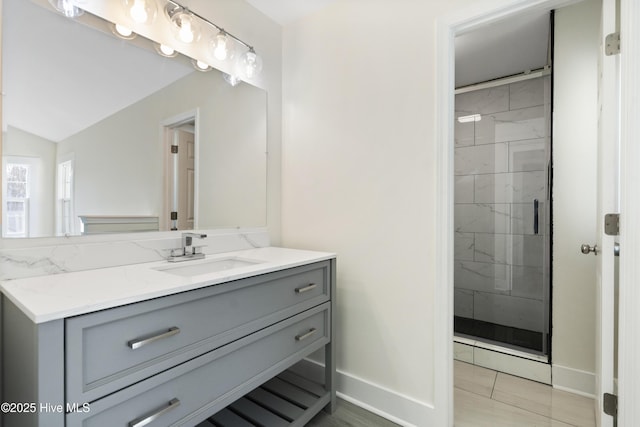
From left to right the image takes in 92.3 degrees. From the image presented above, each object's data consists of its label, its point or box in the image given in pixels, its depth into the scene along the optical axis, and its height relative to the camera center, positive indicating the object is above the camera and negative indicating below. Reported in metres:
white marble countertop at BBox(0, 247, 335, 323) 0.78 -0.24
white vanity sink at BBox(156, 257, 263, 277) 1.42 -0.28
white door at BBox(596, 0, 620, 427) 1.20 +0.10
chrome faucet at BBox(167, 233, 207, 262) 1.56 -0.20
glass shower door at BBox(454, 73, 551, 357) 2.62 +0.03
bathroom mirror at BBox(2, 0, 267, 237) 1.15 +0.38
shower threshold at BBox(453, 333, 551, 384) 2.00 -1.01
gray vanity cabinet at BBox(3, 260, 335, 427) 0.76 -0.45
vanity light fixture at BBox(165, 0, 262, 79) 1.55 +0.97
